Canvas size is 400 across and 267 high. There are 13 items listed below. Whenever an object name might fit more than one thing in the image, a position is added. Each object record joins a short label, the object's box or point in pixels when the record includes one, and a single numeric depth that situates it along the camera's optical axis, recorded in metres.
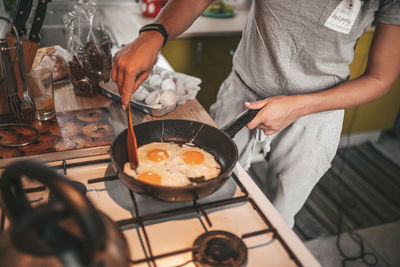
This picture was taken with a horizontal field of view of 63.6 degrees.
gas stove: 0.72
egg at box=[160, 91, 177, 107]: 1.27
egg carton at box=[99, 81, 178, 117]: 1.26
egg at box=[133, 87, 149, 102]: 1.31
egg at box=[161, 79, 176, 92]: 1.36
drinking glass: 1.13
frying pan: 0.74
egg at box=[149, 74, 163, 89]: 1.40
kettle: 0.39
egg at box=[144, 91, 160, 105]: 1.28
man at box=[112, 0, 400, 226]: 1.03
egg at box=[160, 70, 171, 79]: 1.45
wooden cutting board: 1.04
